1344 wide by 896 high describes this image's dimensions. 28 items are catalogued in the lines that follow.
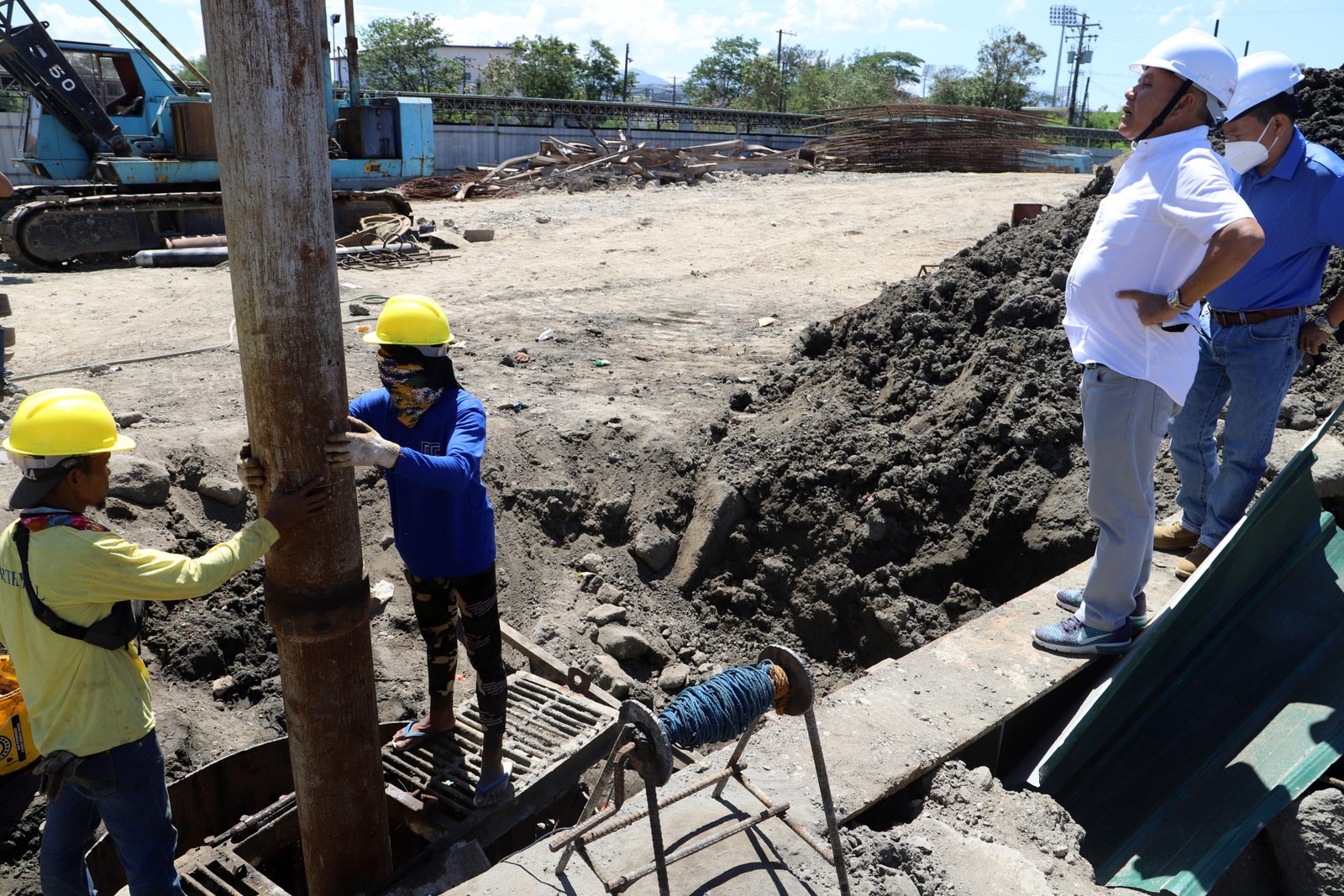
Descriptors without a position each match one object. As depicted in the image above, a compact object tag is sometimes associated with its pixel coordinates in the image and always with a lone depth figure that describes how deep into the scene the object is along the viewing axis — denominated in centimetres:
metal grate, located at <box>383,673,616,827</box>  376
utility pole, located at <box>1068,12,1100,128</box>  6110
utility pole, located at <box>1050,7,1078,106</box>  6819
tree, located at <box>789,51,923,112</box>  5238
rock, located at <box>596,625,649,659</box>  526
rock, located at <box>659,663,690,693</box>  513
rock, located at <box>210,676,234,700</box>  466
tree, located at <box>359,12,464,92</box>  4669
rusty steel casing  226
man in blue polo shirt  370
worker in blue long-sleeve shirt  322
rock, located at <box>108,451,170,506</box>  510
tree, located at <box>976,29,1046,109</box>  5159
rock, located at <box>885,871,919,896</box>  265
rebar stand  216
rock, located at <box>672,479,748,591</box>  585
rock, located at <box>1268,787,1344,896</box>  310
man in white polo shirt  298
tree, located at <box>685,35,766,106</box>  6175
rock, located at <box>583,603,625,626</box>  545
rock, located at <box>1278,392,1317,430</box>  502
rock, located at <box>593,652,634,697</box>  490
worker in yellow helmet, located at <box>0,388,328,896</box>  250
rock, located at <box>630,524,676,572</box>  589
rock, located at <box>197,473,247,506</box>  546
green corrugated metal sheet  318
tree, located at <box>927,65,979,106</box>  5162
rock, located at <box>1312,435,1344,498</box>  439
